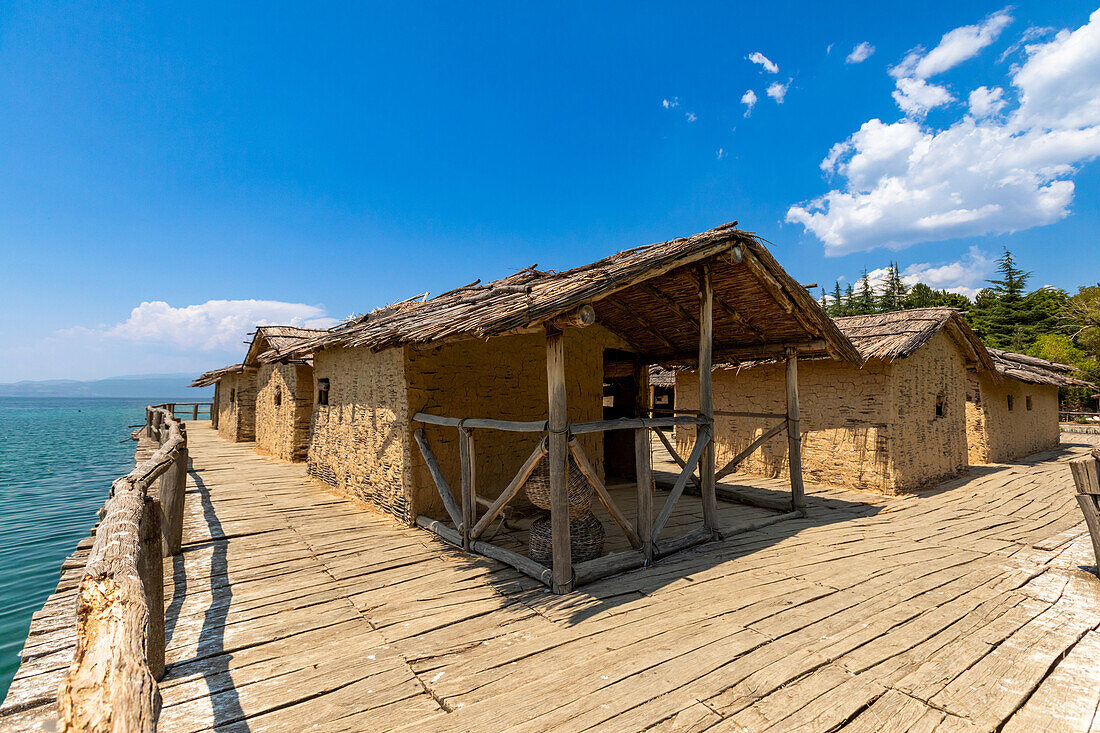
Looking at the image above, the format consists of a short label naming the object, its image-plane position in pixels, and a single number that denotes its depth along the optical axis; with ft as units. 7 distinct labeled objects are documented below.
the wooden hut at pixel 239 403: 61.82
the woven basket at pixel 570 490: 16.67
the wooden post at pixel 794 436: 24.47
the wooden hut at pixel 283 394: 40.96
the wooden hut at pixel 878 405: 30.78
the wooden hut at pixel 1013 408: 45.52
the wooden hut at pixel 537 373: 15.70
